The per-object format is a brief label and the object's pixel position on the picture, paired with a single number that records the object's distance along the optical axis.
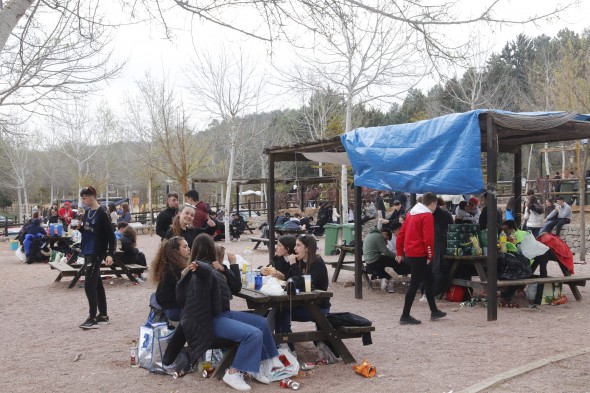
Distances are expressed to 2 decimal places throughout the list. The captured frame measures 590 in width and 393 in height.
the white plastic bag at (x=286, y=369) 5.39
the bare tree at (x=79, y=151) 45.53
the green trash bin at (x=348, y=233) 16.53
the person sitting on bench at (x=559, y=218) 16.38
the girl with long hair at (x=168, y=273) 5.72
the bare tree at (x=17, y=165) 44.34
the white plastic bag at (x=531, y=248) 9.50
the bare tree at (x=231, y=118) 22.86
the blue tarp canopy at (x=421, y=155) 7.86
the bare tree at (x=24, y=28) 4.79
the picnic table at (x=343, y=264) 11.04
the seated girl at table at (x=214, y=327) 5.18
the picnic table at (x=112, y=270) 11.55
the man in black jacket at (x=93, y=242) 7.61
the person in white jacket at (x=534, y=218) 16.58
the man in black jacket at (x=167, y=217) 8.55
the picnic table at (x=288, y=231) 17.59
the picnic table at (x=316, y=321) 5.79
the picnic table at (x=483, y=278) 8.71
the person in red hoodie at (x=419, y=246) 7.64
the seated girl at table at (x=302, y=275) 6.10
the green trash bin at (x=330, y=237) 16.95
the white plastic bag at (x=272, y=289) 5.86
